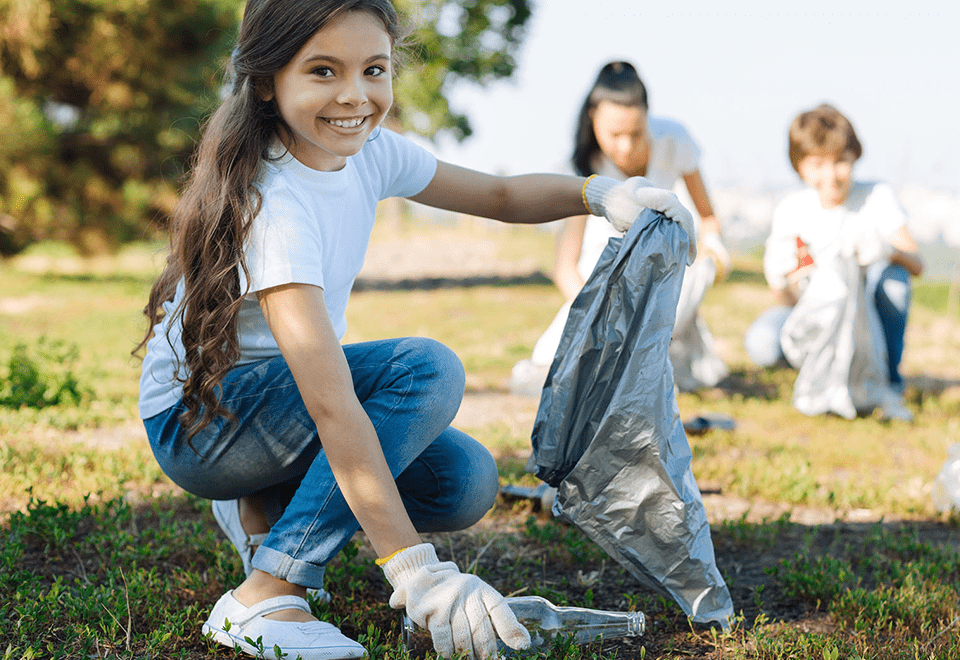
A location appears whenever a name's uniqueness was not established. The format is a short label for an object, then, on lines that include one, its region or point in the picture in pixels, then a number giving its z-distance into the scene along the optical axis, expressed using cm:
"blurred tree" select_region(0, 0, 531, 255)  883
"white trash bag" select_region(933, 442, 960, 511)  275
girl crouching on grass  156
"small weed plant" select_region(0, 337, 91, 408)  353
